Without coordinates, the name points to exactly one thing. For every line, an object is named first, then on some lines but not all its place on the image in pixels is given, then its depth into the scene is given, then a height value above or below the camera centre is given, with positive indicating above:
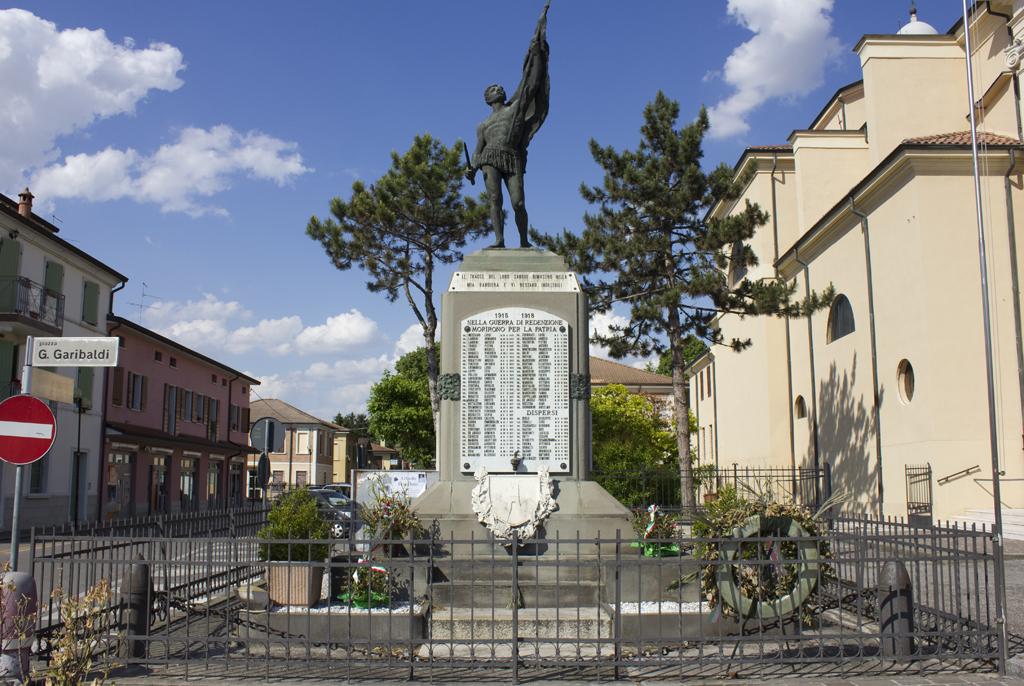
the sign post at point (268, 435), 10.56 +0.20
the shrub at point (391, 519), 8.02 -0.71
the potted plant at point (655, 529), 9.20 -0.94
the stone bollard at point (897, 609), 6.48 -1.32
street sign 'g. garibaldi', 6.77 +0.85
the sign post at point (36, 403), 6.21 +0.38
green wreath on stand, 6.25 -1.06
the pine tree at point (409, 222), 27.42 +8.05
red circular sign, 6.20 +0.17
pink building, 31.12 +1.02
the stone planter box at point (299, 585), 7.36 -1.30
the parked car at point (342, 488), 32.88 -1.63
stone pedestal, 8.89 +0.71
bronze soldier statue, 9.98 +4.08
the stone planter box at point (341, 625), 6.83 -1.56
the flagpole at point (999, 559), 6.22 -0.88
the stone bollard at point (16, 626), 5.14 -1.18
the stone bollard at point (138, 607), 6.48 -1.31
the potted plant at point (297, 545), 7.46 -0.95
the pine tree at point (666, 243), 19.41 +5.19
